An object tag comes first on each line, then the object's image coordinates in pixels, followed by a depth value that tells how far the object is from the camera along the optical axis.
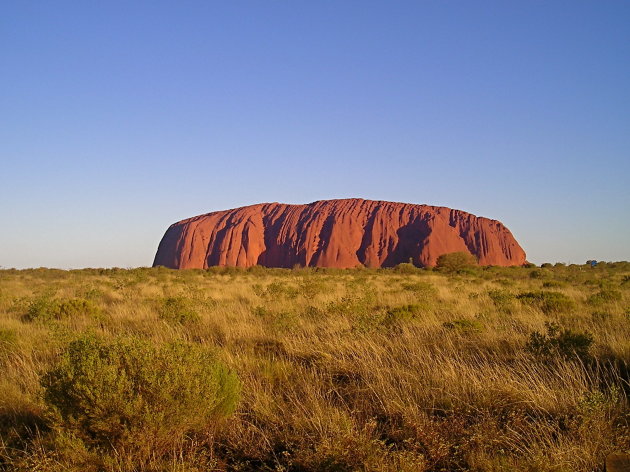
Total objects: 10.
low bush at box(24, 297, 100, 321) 9.02
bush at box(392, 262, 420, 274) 38.78
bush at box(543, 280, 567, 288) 18.65
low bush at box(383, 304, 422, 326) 7.62
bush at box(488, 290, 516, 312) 9.69
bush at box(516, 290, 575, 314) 9.59
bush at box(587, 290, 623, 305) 10.66
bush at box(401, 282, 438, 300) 13.11
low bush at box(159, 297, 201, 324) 8.26
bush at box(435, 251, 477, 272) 44.06
